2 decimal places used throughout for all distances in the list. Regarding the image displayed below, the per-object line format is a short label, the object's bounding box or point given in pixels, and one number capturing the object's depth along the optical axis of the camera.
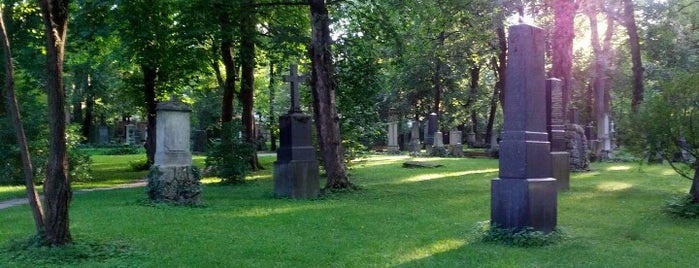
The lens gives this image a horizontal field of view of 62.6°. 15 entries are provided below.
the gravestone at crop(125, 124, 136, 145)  52.66
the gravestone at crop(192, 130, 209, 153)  38.44
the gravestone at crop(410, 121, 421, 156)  34.72
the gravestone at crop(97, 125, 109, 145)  50.78
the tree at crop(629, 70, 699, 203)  10.08
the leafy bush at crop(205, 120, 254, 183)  16.80
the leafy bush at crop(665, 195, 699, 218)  9.61
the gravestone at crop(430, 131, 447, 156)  33.16
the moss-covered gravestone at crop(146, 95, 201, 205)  11.82
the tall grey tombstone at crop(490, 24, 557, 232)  7.53
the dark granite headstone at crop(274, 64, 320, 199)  13.10
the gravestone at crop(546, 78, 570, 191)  14.14
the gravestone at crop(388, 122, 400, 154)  36.94
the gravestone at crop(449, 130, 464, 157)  32.91
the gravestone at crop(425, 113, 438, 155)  34.91
